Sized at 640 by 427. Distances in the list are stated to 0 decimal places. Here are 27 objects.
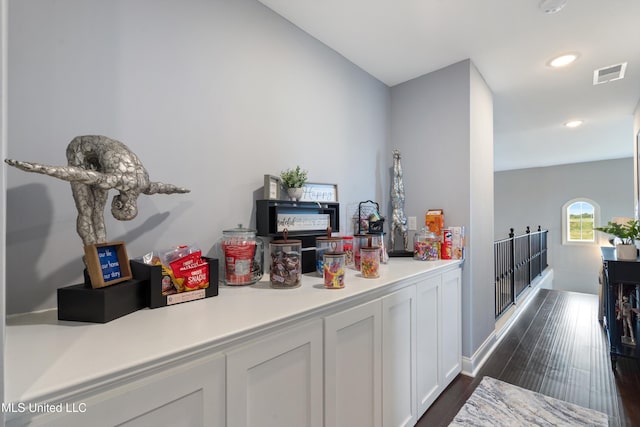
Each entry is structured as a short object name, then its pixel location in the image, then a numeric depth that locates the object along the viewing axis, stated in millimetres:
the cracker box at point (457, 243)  2111
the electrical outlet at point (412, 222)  2496
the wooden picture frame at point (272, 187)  1538
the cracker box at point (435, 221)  2246
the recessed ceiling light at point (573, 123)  3674
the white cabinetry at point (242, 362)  583
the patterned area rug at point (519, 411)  1658
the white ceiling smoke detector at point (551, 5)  1581
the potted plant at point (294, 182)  1644
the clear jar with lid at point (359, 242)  1811
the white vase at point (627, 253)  2285
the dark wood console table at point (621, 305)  2209
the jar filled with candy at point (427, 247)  2070
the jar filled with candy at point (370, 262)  1510
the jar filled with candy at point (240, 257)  1285
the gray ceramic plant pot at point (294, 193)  1648
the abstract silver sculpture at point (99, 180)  902
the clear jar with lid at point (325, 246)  1530
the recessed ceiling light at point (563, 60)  2135
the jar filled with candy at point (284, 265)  1258
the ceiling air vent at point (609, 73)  2293
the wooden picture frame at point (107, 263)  856
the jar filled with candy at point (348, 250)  1803
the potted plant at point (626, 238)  2291
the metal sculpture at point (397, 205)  2367
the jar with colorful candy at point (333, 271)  1281
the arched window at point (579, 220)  6551
